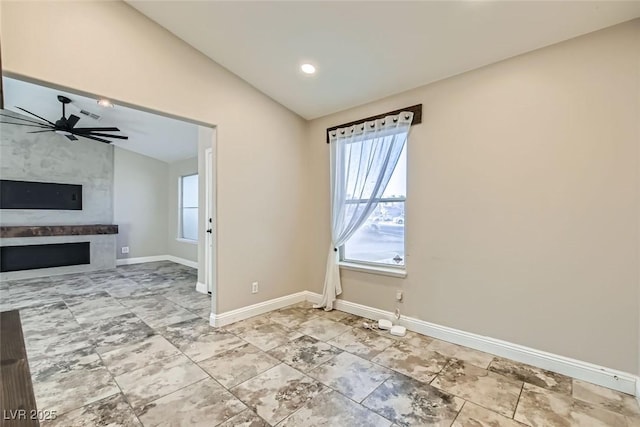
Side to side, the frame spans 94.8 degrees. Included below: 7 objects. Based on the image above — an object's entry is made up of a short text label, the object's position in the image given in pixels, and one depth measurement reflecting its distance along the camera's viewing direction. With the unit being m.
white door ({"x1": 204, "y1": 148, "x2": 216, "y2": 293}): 4.30
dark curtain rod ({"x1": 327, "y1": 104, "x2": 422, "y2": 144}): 3.02
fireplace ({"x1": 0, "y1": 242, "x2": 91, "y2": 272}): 5.43
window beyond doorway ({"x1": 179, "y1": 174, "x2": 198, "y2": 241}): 6.88
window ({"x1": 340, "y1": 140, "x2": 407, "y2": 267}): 3.24
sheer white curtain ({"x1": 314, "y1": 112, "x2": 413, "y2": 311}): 3.19
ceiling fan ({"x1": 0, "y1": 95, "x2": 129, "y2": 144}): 4.61
